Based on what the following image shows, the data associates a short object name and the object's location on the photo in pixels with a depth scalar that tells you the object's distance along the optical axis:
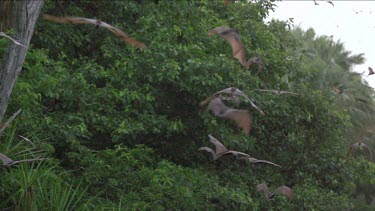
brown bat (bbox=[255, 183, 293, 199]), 14.52
